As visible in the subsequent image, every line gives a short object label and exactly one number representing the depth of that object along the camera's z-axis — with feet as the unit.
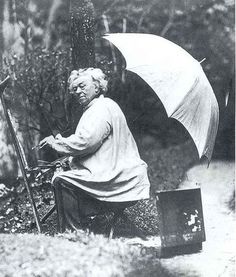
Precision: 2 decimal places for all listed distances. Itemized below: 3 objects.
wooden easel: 16.43
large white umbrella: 16.38
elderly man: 15.81
